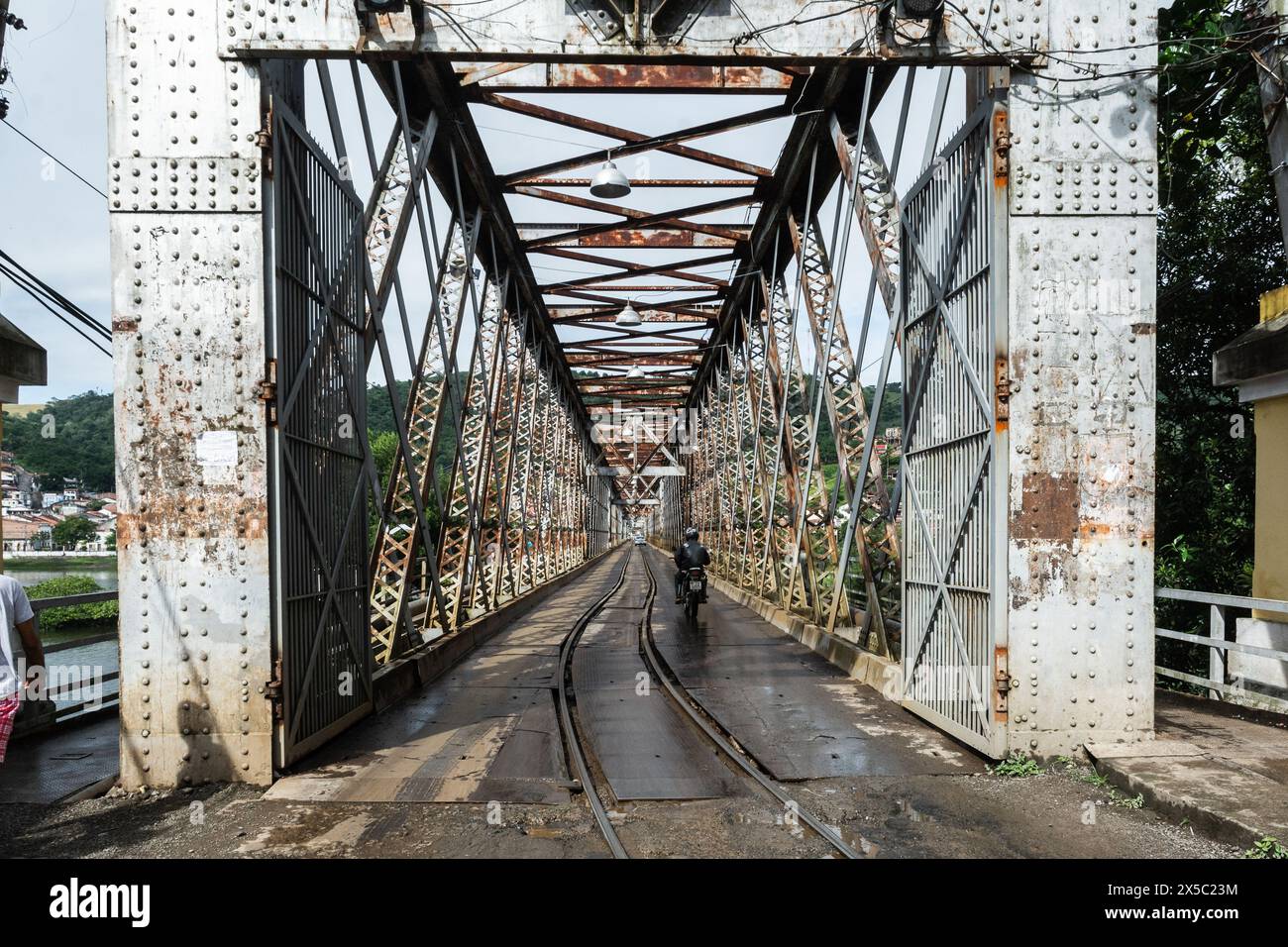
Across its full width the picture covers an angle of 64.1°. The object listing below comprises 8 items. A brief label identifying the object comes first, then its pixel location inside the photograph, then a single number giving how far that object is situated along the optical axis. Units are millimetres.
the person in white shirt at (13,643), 4531
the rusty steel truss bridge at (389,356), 6387
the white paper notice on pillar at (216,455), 6391
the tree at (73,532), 40531
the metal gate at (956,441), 6840
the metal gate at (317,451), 6641
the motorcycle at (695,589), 17969
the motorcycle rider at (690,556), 18375
